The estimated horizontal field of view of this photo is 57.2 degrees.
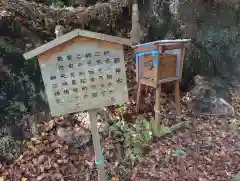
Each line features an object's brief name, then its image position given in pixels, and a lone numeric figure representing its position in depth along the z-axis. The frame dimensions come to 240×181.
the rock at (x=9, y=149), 2.84
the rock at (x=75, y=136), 3.04
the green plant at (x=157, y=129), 3.56
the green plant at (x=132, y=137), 3.10
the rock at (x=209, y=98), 4.47
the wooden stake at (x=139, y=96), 4.00
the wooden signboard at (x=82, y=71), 1.91
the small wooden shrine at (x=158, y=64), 3.30
